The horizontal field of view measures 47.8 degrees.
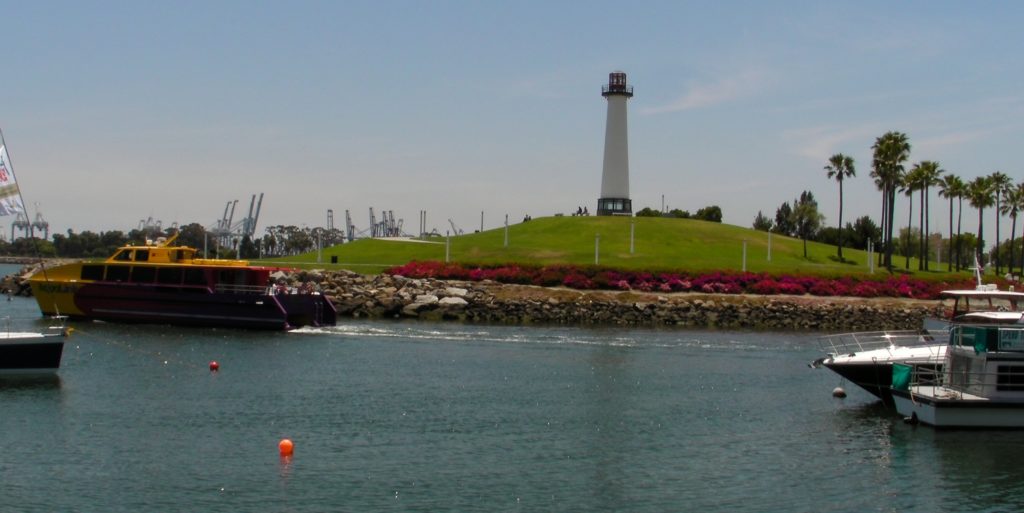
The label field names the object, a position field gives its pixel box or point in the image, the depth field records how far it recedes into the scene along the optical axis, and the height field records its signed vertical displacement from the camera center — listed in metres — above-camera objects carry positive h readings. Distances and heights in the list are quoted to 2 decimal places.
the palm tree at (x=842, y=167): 118.75 +12.12
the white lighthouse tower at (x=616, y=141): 136.50 +16.25
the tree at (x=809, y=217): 135.75 +8.15
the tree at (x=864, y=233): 161.38 +7.36
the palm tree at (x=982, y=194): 120.06 +9.78
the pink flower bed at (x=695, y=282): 91.31 -0.07
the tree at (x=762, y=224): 181.12 +9.26
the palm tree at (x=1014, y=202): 124.44 +9.42
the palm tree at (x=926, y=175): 114.56 +11.13
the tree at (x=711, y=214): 170.62 +9.92
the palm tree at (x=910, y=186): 116.03 +10.10
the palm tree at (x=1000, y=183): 120.75 +11.12
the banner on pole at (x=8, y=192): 43.19 +2.65
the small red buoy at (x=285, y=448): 31.92 -4.94
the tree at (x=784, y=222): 177.00 +9.43
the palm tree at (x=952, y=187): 120.50 +10.51
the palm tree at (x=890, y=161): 111.56 +12.17
